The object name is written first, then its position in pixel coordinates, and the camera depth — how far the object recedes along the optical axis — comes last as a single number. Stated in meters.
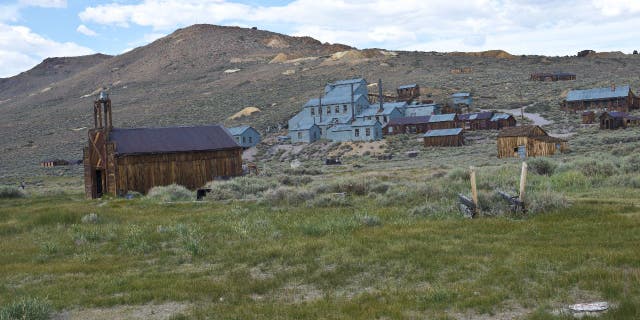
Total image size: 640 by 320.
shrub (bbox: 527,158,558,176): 26.59
